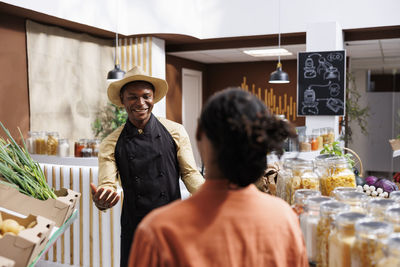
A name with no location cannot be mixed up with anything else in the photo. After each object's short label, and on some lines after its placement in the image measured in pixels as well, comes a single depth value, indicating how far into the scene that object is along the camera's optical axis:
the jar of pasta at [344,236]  1.10
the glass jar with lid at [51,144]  5.03
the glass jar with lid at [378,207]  1.19
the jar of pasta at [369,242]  1.01
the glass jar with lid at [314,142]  5.10
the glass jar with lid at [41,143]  5.07
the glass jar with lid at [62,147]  4.94
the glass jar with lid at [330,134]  5.21
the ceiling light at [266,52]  6.29
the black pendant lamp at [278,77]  5.40
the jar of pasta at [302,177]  1.66
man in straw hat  2.16
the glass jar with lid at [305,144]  4.98
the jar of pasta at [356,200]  1.29
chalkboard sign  5.31
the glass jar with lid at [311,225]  1.29
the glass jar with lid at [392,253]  0.95
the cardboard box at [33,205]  1.81
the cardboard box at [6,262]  1.25
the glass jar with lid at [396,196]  1.34
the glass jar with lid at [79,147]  4.96
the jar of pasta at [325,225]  1.19
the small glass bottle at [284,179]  1.72
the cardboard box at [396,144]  3.74
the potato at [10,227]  1.54
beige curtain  5.35
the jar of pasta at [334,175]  1.67
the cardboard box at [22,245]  1.38
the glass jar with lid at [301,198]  1.40
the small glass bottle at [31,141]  5.08
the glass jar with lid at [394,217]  1.12
